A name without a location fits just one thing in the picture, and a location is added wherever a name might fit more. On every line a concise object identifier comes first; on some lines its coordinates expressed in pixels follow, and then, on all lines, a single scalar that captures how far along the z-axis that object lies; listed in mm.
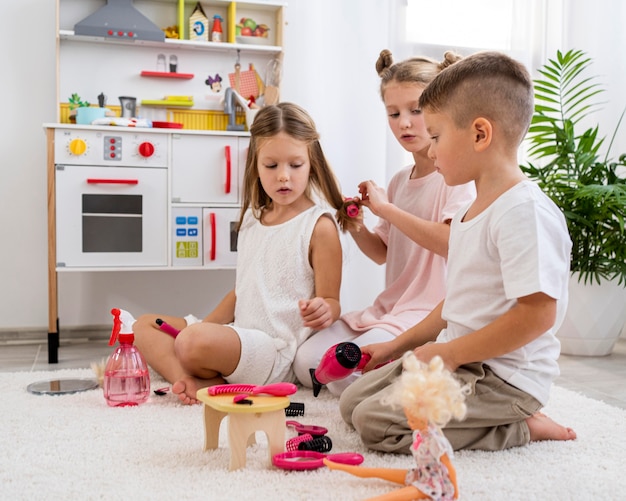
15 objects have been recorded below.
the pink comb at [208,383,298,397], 1134
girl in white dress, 1623
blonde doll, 845
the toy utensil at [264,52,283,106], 2643
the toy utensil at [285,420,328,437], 1279
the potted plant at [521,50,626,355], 2309
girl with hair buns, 1618
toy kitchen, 2236
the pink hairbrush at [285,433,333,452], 1195
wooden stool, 1077
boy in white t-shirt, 1116
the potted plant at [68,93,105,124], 2357
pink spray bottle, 1551
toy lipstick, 1787
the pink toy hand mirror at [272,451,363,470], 1094
